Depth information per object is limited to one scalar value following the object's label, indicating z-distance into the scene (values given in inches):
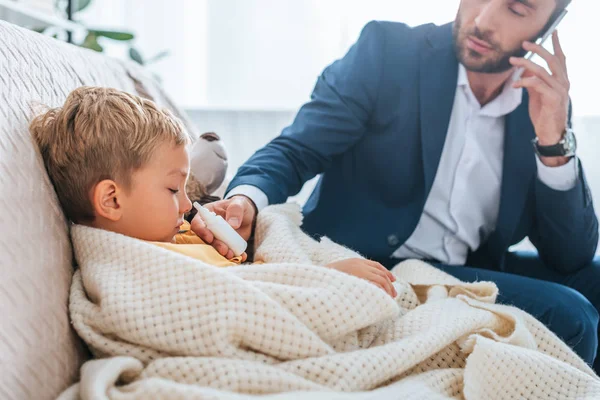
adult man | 50.1
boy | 30.9
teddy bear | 43.3
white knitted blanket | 23.7
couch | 23.1
